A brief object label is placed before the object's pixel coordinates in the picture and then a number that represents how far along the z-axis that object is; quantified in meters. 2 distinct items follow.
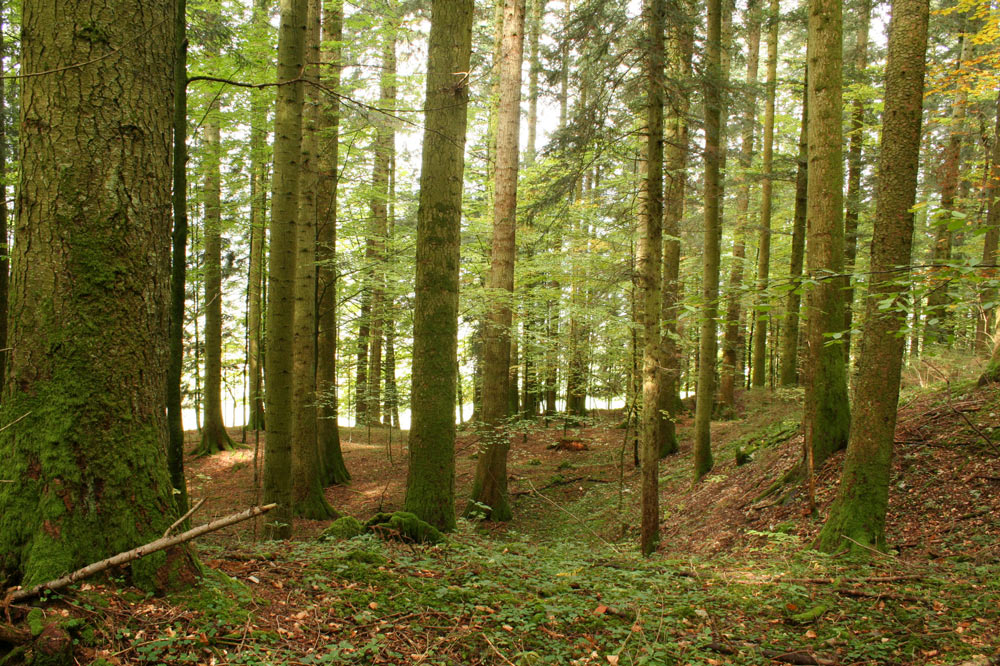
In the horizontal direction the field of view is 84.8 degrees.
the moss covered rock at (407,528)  5.31
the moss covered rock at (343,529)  5.34
